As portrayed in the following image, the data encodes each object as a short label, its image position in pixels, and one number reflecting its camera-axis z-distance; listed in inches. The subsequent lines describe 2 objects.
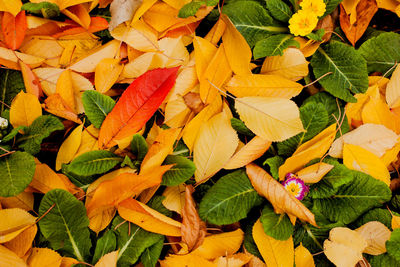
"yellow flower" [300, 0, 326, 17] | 38.1
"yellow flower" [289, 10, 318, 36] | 38.1
